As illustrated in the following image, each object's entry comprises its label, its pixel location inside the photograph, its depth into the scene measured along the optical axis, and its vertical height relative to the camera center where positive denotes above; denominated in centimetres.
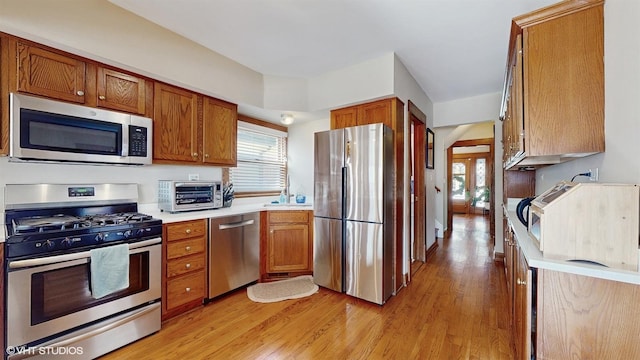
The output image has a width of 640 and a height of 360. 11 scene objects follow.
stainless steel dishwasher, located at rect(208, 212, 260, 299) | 262 -76
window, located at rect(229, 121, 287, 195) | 365 +28
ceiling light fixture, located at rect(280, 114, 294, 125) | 363 +86
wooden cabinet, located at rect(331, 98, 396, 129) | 293 +78
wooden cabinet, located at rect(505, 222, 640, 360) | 103 -56
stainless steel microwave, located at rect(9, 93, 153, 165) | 176 +35
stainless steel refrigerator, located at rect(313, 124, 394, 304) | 262 -33
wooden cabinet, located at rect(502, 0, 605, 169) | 152 +61
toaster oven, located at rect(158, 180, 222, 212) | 258 -16
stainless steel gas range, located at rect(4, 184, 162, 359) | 159 -63
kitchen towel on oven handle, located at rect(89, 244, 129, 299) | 181 -64
